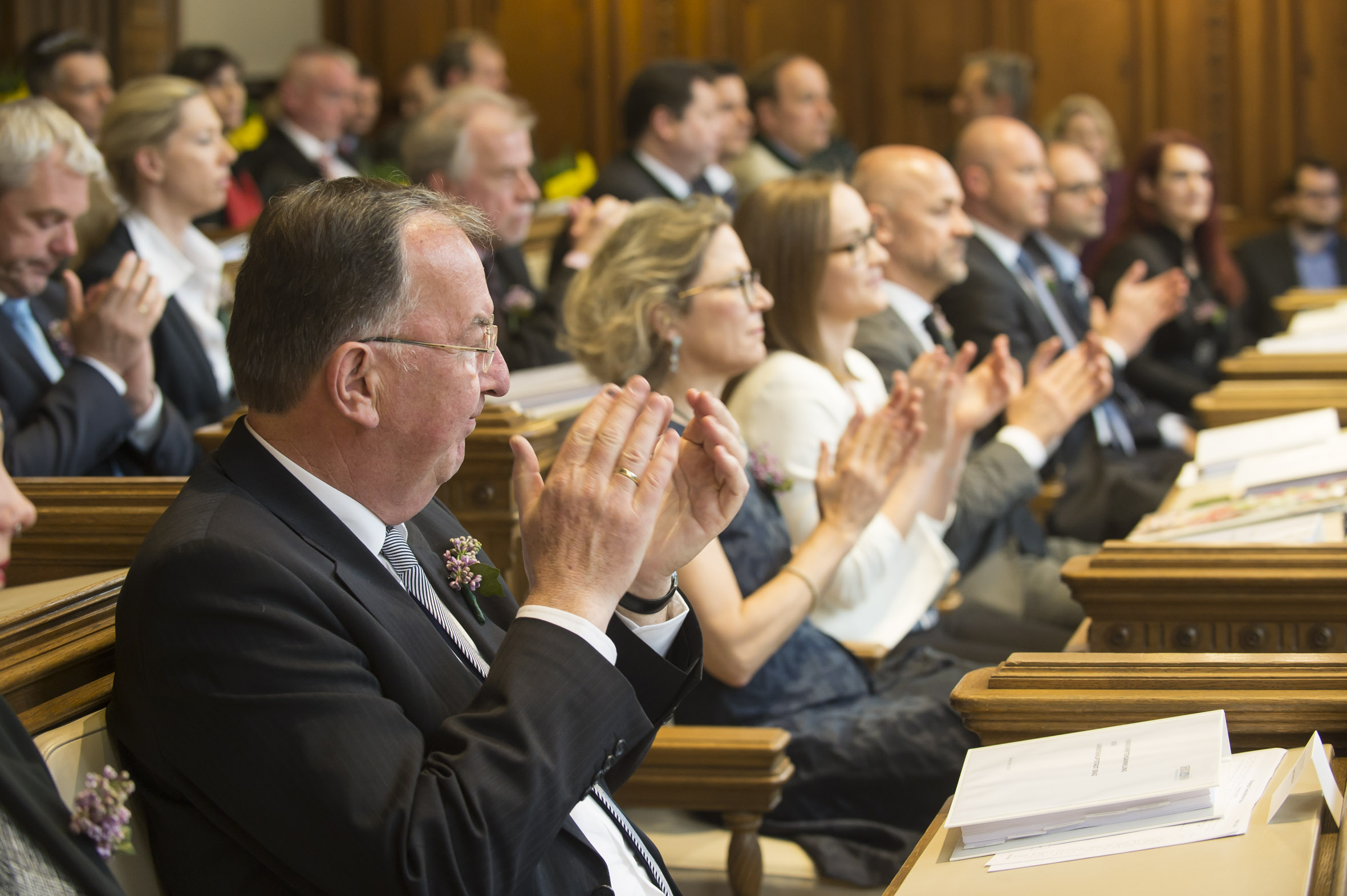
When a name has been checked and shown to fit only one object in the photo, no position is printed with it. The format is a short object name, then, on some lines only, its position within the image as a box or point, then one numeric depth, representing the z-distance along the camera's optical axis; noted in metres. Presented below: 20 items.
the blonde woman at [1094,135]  14.50
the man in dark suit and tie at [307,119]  12.85
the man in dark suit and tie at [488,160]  8.16
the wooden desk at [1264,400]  6.44
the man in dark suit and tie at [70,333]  4.86
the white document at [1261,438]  5.37
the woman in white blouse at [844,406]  5.13
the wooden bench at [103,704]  2.50
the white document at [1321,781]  2.33
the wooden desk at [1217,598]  3.39
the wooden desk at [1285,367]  6.96
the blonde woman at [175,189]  6.45
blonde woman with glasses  4.31
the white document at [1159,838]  2.32
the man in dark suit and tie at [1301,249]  14.34
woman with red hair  10.74
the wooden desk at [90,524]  3.25
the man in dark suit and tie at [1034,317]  7.43
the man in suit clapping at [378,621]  2.28
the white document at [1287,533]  3.89
